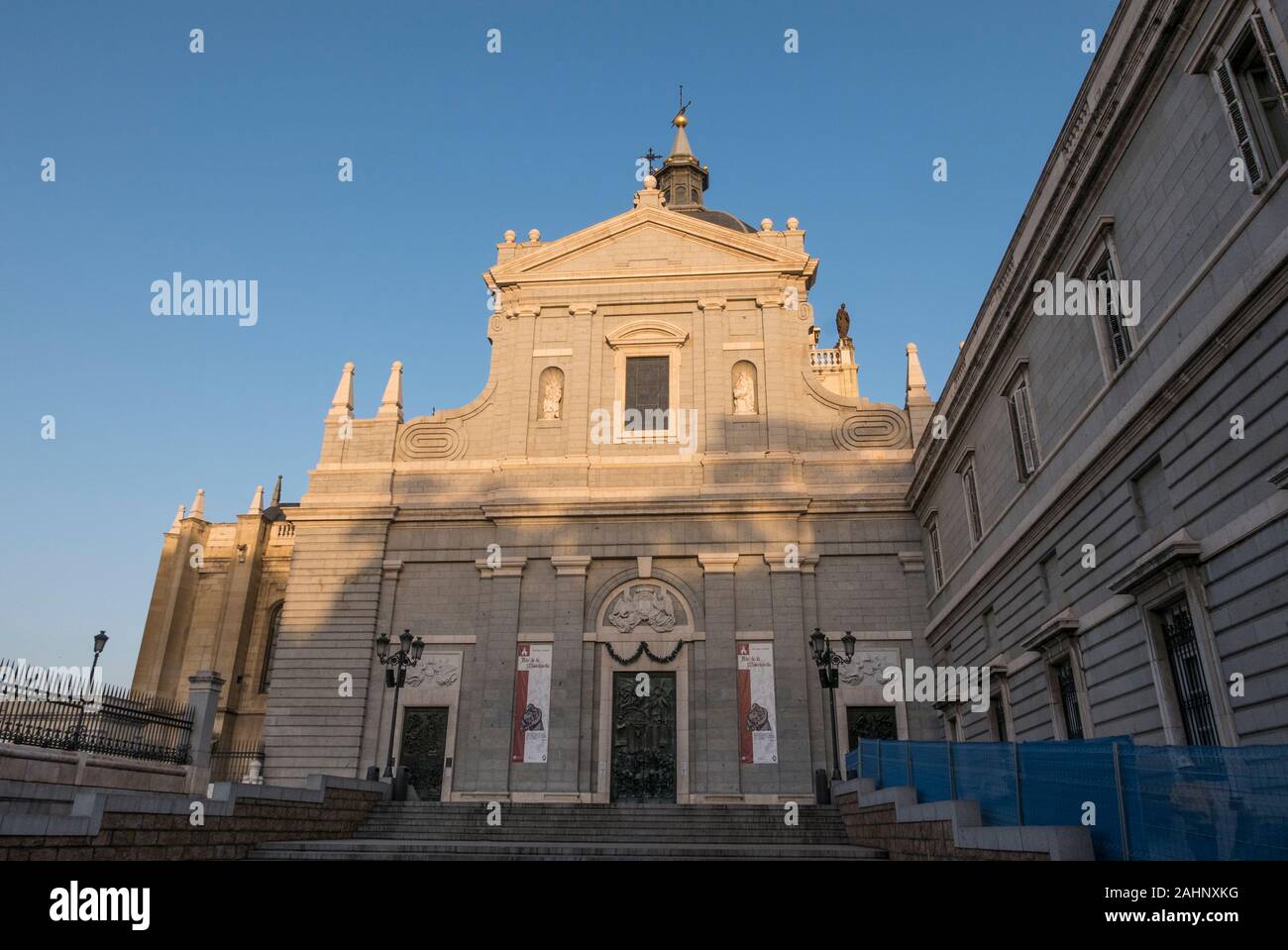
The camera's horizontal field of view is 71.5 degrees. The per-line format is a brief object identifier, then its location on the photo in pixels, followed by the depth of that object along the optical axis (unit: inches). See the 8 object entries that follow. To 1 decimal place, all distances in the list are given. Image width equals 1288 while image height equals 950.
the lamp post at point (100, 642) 638.5
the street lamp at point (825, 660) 717.3
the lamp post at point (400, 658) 781.3
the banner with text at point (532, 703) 908.0
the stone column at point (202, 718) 650.8
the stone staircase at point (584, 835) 553.6
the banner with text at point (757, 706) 896.9
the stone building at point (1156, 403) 356.2
